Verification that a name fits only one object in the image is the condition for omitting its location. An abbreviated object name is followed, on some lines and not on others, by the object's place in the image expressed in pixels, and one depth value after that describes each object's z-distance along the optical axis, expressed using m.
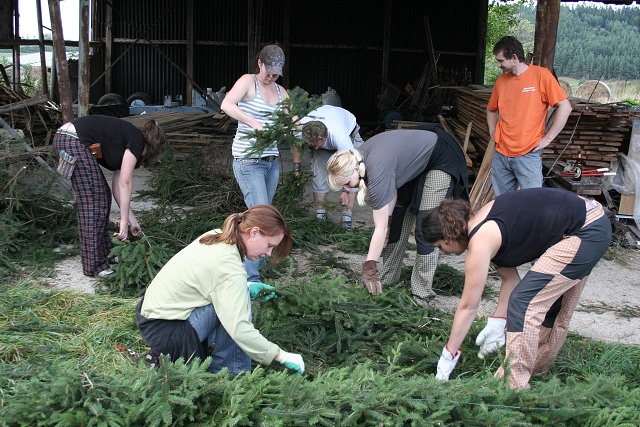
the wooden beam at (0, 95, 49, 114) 8.12
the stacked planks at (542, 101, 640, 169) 7.52
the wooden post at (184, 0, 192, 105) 15.51
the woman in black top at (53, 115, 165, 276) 5.24
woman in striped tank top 5.19
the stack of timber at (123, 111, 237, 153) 11.38
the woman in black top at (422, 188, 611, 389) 3.38
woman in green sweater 3.23
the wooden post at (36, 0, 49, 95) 12.49
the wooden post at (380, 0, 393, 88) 15.20
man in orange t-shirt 6.05
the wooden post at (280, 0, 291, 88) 15.17
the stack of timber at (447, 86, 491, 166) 8.91
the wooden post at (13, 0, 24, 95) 13.91
